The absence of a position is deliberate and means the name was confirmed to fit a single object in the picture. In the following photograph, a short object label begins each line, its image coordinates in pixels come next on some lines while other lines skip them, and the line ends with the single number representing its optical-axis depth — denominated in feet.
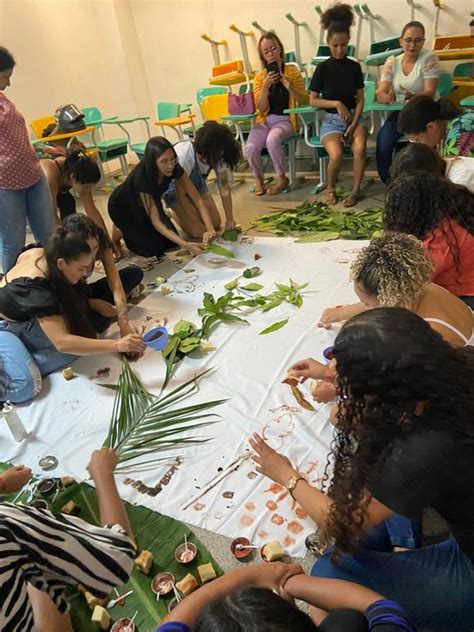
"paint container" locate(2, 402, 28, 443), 6.48
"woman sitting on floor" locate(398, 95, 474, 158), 9.27
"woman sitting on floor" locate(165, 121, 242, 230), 11.00
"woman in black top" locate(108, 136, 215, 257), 10.48
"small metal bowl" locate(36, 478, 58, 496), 5.75
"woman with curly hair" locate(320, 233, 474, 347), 4.99
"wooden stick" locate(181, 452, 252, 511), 5.51
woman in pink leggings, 14.53
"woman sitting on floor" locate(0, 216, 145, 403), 7.13
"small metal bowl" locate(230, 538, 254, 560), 4.87
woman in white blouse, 12.59
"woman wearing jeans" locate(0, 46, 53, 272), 9.61
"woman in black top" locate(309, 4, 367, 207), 13.38
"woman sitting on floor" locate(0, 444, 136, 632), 2.91
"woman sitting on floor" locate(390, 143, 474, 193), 7.24
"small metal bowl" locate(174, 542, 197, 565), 4.90
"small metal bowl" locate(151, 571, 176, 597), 4.63
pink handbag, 14.88
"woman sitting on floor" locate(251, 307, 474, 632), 2.89
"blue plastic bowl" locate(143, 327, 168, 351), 7.92
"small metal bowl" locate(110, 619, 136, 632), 4.40
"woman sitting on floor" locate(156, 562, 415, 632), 2.29
